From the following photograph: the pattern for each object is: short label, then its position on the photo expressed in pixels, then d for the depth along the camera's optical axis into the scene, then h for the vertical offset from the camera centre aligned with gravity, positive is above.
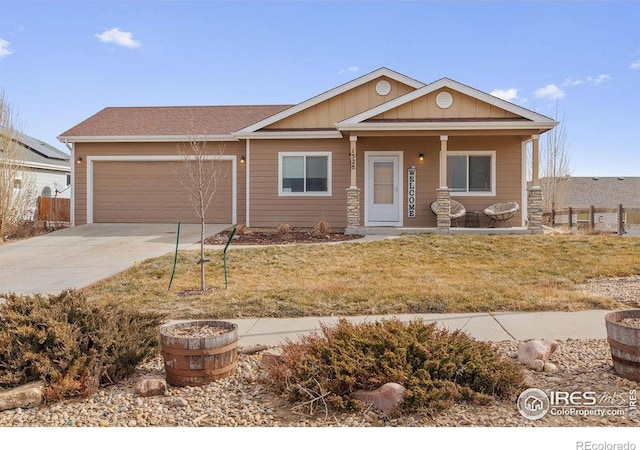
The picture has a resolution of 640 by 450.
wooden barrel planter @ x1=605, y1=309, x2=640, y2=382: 3.50 -0.99
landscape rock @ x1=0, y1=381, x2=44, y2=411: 3.48 -1.34
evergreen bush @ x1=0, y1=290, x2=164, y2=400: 3.62 -1.07
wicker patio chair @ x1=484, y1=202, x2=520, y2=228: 14.05 -0.07
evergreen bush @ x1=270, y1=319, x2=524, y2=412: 3.32 -1.13
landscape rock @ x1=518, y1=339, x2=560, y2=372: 3.99 -1.19
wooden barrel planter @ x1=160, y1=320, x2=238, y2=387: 3.70 -1.13
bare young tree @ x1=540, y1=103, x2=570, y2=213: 22.58 +1.82
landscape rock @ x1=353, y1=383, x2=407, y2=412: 3.26 -1.25
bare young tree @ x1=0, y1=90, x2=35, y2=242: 14.60 +0.83
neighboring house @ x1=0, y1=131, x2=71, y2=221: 22.47 +1.82
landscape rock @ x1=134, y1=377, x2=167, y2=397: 3.65 -1.33
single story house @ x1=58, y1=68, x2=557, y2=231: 13.95 +1.51
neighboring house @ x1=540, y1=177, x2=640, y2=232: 32.41 +1.19
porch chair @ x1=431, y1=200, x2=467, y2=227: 14.31 -0.02
